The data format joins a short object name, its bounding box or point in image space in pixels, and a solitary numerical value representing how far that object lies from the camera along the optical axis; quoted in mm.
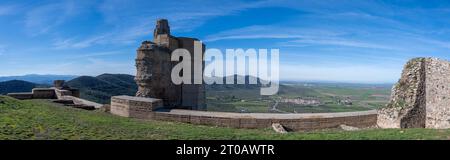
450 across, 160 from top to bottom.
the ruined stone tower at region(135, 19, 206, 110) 20375
